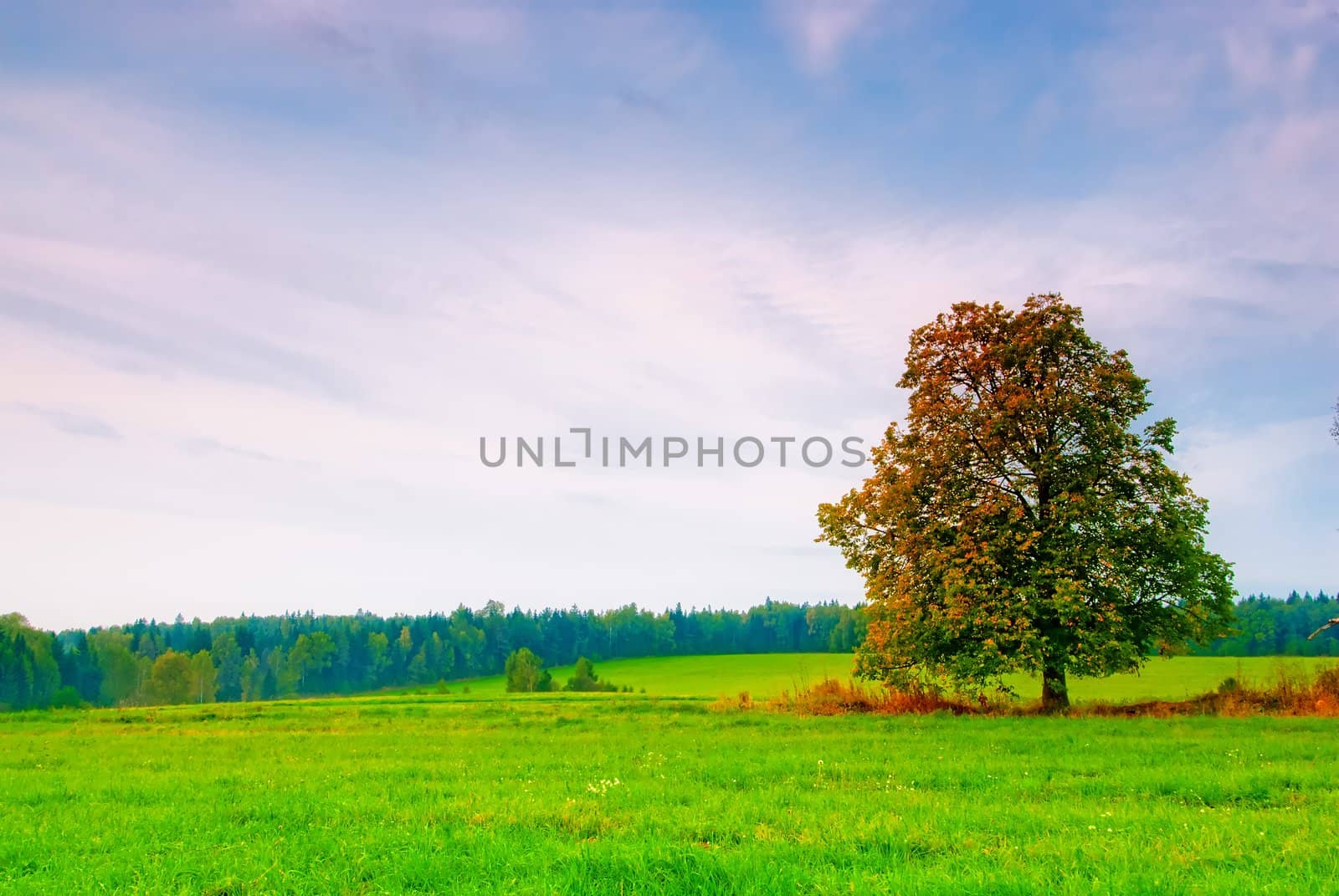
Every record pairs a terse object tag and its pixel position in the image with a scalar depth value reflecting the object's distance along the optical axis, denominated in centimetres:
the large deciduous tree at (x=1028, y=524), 2733
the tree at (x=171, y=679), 12719
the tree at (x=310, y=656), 14675
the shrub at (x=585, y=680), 10399
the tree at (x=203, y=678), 13012
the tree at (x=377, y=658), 15350
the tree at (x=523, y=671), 11025
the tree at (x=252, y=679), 14388
